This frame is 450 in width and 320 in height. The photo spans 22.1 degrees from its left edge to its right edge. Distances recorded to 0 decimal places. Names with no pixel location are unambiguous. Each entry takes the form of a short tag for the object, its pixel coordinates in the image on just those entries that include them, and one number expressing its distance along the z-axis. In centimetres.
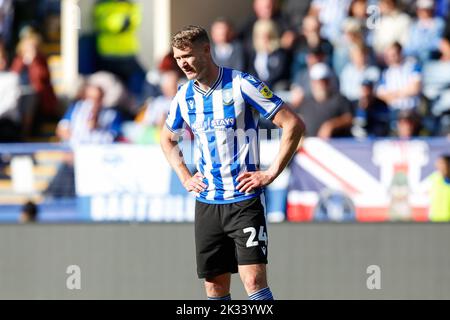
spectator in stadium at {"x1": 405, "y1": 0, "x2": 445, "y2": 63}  1401
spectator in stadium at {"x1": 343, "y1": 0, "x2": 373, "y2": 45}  1412
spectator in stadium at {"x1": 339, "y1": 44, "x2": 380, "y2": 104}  1364
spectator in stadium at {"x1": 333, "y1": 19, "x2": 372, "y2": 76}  1384
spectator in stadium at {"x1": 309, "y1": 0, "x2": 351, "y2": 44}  1416
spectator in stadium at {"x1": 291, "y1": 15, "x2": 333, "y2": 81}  1384
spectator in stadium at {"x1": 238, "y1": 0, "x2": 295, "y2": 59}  1413
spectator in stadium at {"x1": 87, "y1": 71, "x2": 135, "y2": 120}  1419
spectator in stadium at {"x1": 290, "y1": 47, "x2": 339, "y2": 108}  1318
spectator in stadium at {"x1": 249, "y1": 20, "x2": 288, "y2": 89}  1379
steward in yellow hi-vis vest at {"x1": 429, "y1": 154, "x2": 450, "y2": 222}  1123
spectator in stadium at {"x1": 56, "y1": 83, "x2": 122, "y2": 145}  1389
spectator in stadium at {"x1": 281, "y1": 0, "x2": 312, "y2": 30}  1441
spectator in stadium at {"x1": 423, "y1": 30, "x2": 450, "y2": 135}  1348
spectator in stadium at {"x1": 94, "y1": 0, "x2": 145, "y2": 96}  1611
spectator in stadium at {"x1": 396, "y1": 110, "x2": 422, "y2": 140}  1273
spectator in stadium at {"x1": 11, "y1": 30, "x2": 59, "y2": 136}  1496
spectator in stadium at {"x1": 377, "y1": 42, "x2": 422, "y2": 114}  1355
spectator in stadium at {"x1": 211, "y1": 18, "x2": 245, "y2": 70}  1388
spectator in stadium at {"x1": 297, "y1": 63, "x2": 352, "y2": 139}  1267
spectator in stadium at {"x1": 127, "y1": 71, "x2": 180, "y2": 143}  1327
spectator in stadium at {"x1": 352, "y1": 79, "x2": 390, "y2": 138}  1316
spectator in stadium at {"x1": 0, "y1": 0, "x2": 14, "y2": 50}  1605
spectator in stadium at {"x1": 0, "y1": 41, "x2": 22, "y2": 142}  1468
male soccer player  718
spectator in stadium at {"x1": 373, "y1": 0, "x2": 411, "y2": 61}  1406
